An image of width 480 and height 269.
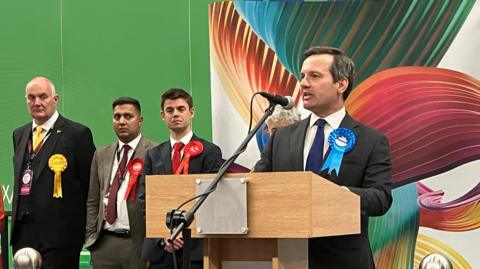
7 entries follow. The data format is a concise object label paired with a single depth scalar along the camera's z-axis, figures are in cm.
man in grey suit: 523
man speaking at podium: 325
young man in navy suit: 487
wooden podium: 269
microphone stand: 255
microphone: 290
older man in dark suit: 527
